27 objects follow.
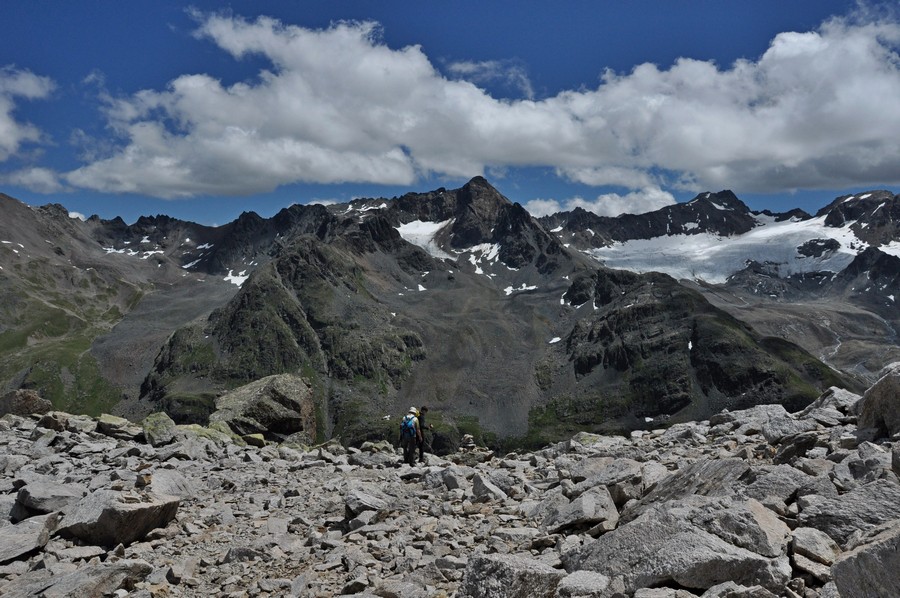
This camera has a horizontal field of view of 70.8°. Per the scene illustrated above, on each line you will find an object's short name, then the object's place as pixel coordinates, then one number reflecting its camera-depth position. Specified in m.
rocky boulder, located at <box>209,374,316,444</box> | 59.56
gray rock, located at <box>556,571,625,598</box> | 10.02
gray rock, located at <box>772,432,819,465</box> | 17.48
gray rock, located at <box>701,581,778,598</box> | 8.66
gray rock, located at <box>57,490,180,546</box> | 17.53
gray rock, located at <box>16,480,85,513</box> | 19.25
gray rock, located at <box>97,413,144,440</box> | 35.58
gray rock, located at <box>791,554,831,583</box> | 9.74
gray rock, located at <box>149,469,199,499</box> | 22.27
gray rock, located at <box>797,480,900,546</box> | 11.27
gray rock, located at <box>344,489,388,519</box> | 19.31
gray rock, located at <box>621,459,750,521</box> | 14.64
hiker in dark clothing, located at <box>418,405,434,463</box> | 32.19
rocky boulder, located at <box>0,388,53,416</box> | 42.94
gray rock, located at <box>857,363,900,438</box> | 18.11
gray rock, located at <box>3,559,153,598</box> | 13.92
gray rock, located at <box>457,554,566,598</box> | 10.41
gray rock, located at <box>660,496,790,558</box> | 10.69
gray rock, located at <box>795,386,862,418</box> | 26.61
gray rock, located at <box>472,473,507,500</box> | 20.74
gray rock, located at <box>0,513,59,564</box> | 16.44
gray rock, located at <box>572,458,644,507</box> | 16.67
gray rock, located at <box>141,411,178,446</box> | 34.28
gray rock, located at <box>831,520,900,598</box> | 7.66
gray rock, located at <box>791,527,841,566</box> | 10.23
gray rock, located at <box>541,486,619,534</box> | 15.24
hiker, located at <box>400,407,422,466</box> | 31.75
